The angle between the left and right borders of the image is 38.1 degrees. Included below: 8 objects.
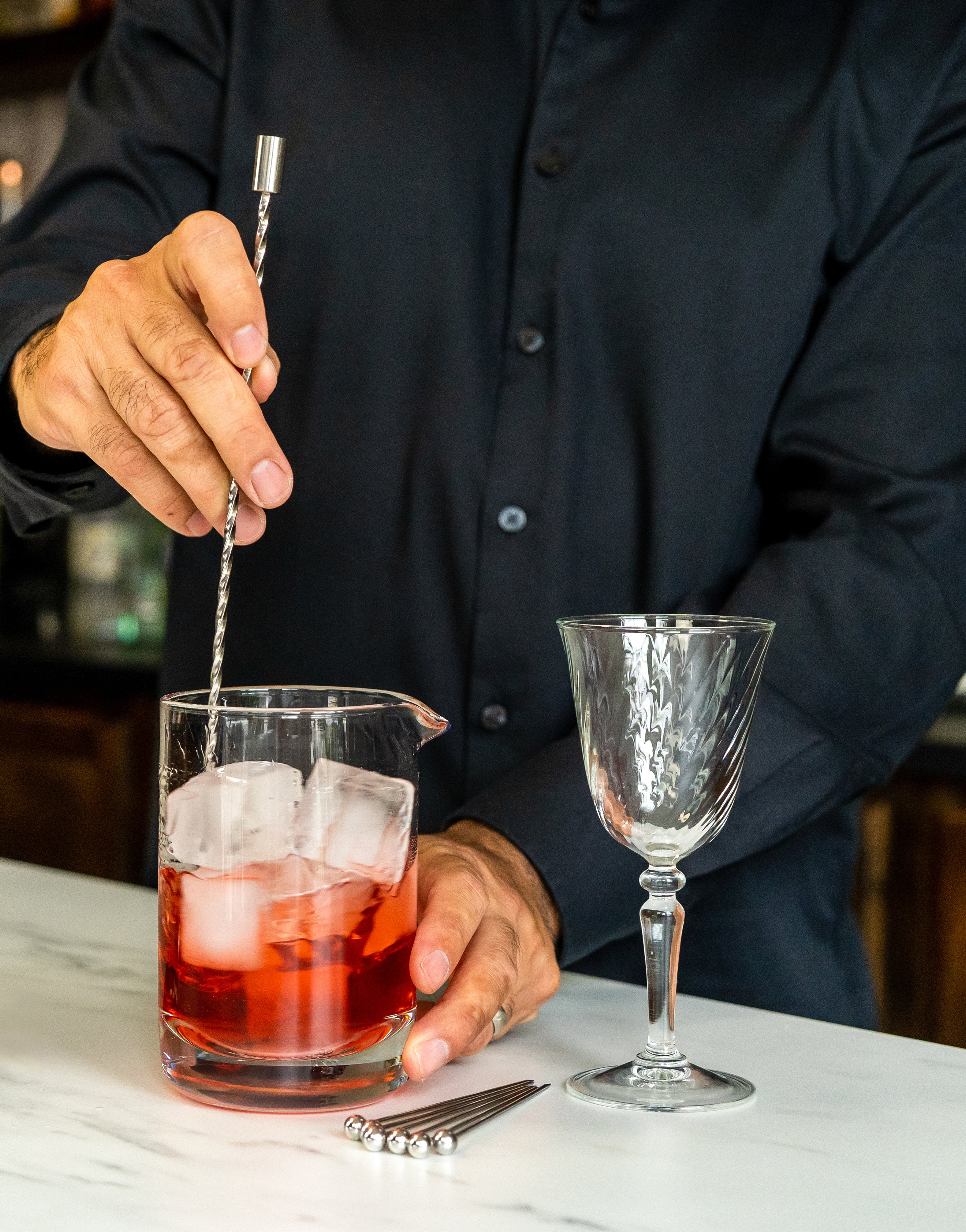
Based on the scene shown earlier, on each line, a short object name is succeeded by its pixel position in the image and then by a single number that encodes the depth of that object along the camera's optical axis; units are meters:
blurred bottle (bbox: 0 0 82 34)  3.12
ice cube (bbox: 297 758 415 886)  0.62
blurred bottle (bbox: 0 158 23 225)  3.23
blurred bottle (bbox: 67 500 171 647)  3.11
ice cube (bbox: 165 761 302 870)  0.62
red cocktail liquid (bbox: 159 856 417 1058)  0.62
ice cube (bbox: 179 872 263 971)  0.62
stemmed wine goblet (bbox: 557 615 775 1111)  0.67
